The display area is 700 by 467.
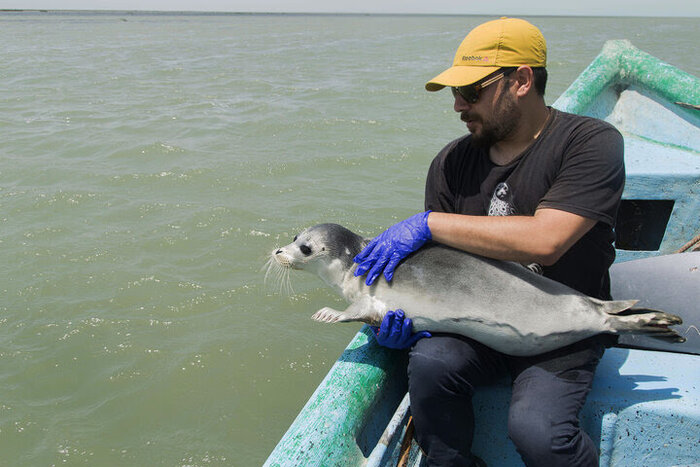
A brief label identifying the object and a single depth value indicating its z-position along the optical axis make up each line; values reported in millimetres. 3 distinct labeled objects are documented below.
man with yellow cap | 2295
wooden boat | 2328
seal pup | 2418
